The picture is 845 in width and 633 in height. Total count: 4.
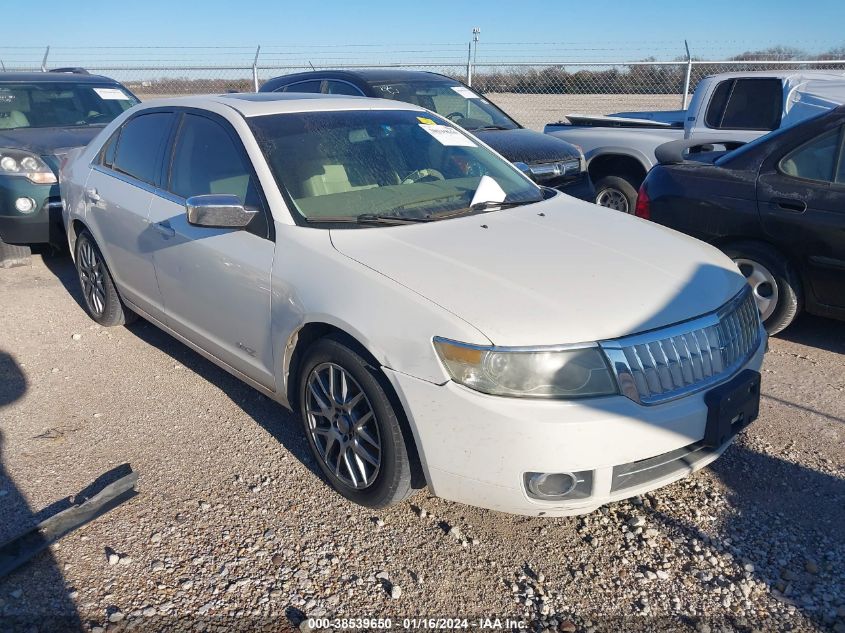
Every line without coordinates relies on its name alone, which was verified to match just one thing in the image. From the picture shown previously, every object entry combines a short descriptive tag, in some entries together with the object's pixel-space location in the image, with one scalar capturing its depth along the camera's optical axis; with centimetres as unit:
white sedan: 262
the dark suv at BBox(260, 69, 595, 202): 709
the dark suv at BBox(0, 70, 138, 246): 674
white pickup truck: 729
